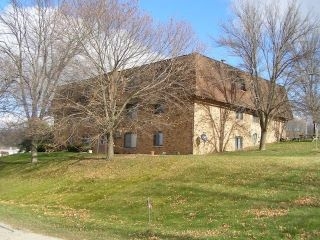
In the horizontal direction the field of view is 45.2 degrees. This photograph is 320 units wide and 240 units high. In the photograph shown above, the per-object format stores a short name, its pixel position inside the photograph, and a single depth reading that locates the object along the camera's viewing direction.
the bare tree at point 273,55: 32.50
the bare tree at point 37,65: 27.48
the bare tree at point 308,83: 33.53
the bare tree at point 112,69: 24.40
